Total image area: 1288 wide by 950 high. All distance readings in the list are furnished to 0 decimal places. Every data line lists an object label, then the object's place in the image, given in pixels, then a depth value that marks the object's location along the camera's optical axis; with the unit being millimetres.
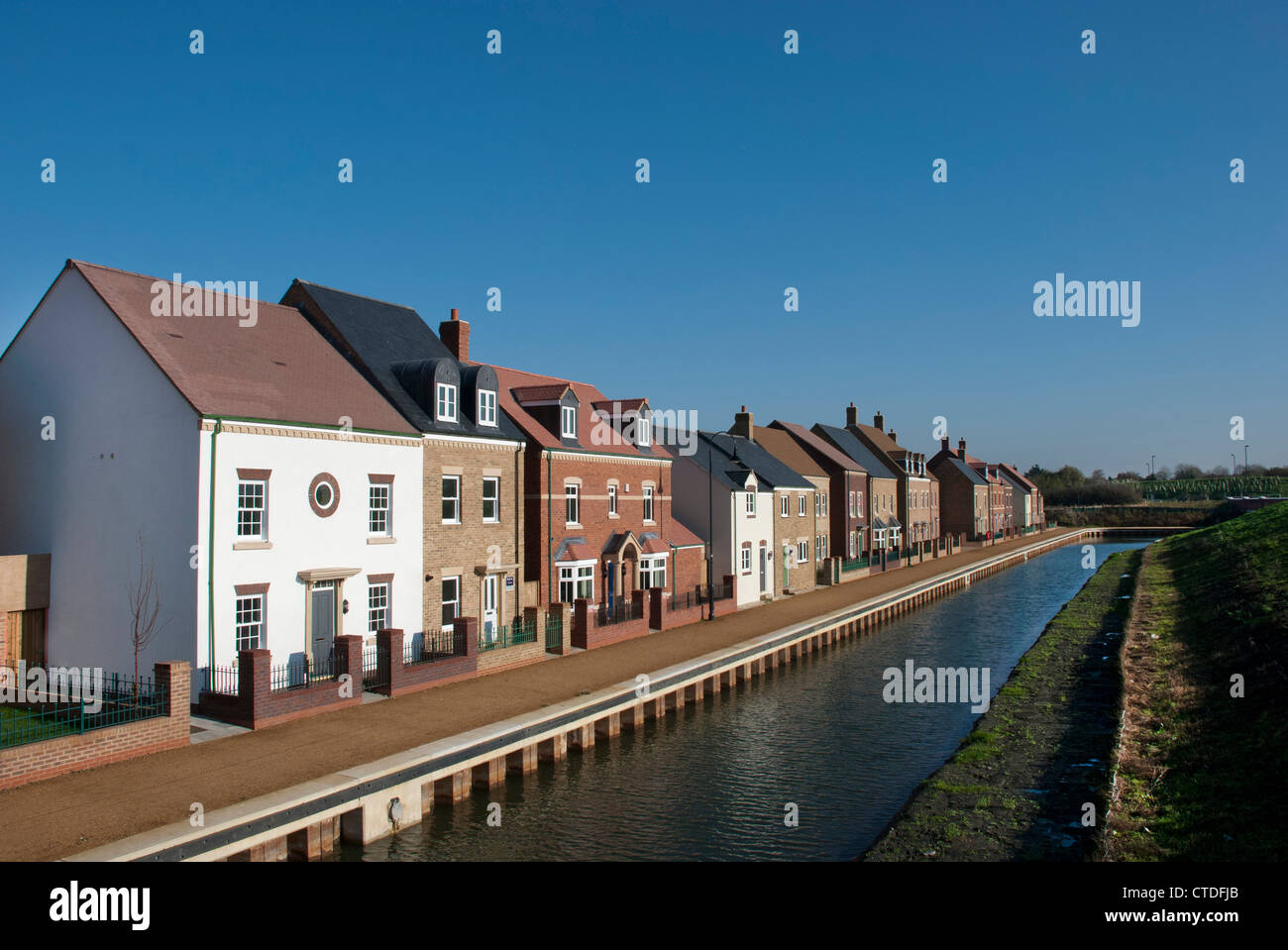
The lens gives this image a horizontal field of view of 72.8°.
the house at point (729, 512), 40750
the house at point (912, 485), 72312
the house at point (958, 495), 88438
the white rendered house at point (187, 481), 19375
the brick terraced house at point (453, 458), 25641
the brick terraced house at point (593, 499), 30391
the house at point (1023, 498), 116625
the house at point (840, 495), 59625
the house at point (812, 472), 54438
